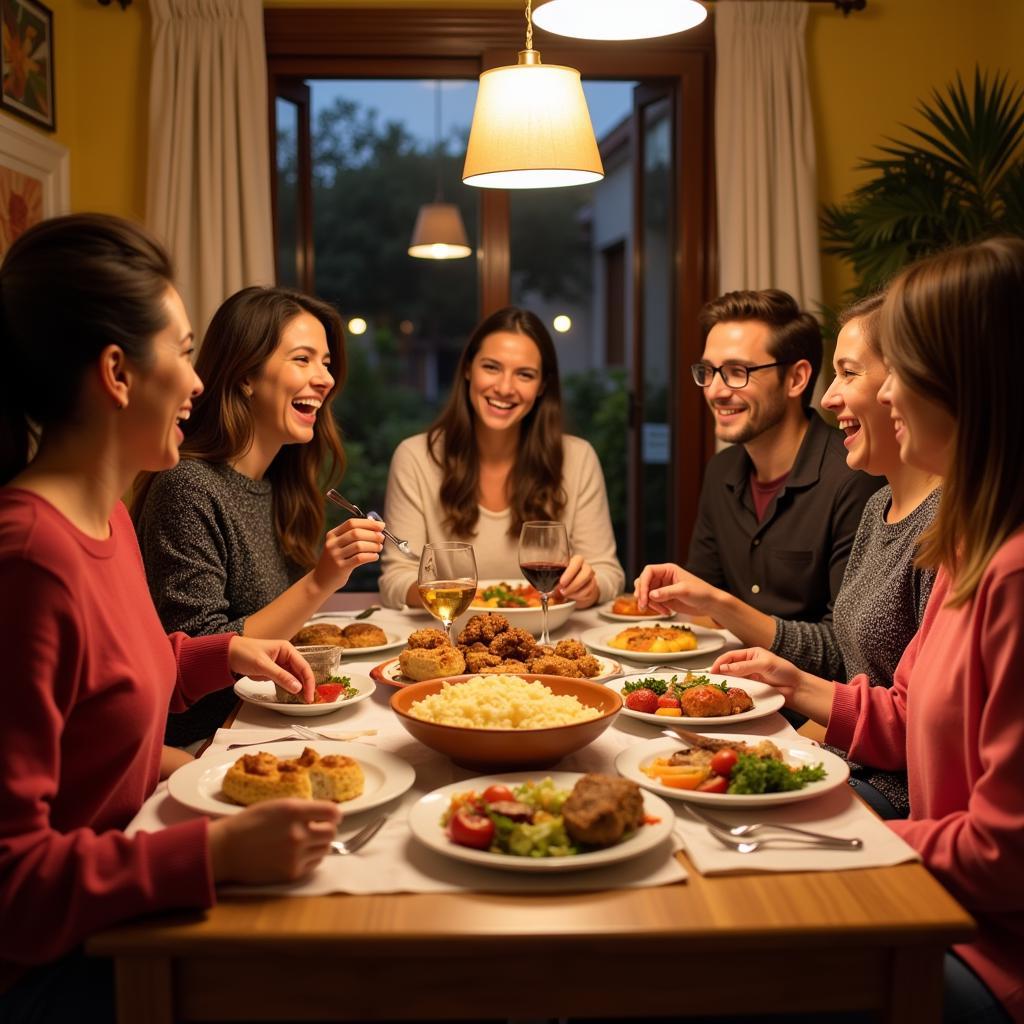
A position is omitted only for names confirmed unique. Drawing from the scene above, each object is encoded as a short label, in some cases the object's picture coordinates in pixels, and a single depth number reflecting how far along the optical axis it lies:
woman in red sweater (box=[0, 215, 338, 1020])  1.14
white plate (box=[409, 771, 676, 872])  1.17
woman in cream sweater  3.39
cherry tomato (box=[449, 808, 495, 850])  1.22
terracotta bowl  1.43
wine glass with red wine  2.15
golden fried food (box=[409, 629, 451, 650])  1.94
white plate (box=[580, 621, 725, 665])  2.16
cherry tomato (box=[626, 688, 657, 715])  1.77
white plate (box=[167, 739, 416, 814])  1.33
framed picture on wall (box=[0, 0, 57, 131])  3.80
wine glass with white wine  2.00
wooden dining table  1.09
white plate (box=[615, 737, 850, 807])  1.35
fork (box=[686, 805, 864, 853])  1.28
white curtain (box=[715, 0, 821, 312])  4.30
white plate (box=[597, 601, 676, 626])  2.58
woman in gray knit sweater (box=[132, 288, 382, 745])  2.28
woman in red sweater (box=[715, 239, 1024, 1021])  1.26
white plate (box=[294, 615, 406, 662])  2.24
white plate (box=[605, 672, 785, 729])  1.69
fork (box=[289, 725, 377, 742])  1.70
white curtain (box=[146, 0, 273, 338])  4.24
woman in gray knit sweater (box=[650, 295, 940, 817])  2.02
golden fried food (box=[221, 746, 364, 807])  1.33
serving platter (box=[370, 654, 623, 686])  1.89
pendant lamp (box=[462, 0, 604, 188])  2.30
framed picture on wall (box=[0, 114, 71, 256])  3.75
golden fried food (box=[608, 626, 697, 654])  2.21
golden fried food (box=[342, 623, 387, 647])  2.28
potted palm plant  3.72
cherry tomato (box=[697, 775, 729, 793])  1.40
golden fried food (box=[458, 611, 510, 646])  2.04
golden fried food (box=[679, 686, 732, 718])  1.72
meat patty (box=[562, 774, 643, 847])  1.21
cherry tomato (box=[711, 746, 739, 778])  1.43
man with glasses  2.84
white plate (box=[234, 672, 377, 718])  1.79
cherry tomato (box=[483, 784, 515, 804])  1.32
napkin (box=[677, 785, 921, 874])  1.23
